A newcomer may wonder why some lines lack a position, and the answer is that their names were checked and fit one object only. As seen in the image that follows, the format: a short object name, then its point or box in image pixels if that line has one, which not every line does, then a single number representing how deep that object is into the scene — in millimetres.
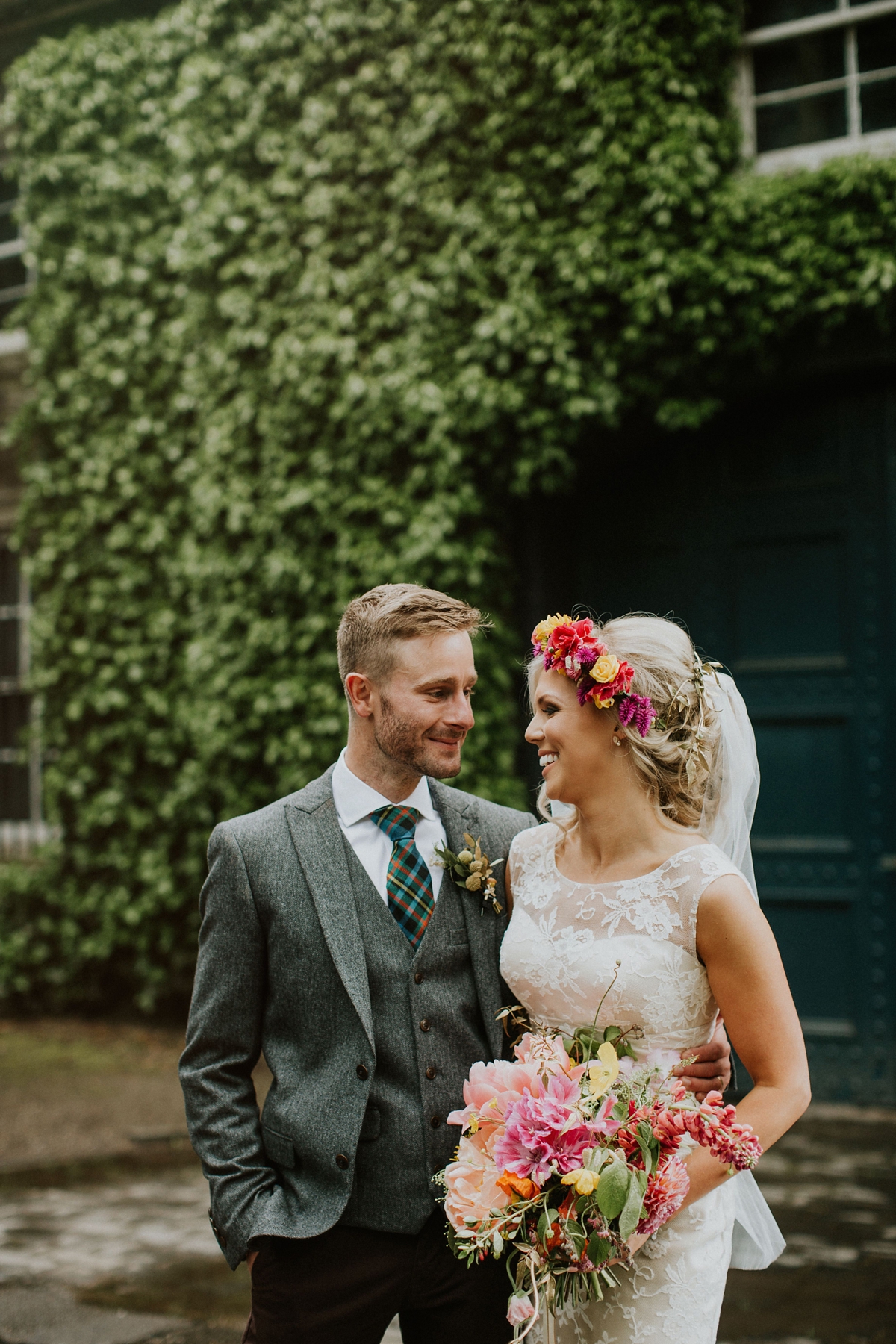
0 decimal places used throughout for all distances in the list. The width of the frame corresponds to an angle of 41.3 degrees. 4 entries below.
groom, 2211
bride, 2092
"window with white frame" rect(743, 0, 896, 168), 5738
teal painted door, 5770
